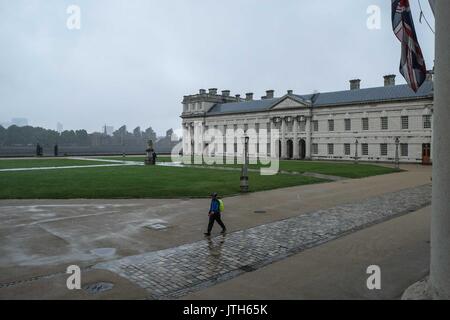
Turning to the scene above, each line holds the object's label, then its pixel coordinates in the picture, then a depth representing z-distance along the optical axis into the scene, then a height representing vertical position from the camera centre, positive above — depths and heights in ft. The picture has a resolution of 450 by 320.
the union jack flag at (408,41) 28.48 +8.39
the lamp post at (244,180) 68.41 -6.06
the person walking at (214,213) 38.19 -6.82
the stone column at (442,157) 17.94 -0.52
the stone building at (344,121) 169.17 +14.69
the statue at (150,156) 156.56 -2.99
